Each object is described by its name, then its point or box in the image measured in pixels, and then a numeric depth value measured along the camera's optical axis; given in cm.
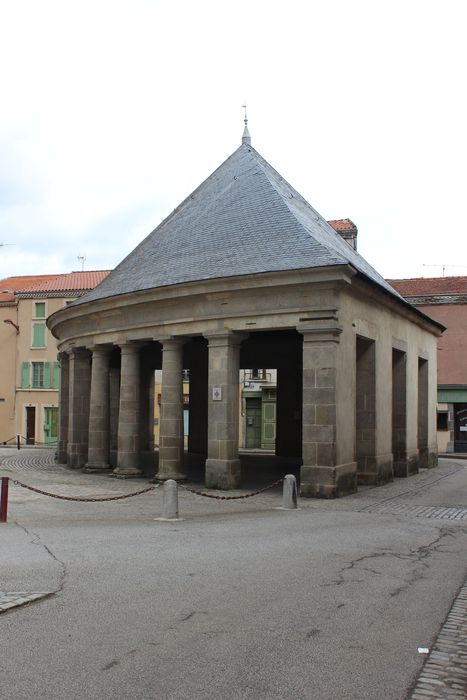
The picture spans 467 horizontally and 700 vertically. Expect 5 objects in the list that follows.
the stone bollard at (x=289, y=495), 1336
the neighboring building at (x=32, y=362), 4428
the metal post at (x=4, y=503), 1157
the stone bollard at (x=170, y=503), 1209
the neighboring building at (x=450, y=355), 3662
